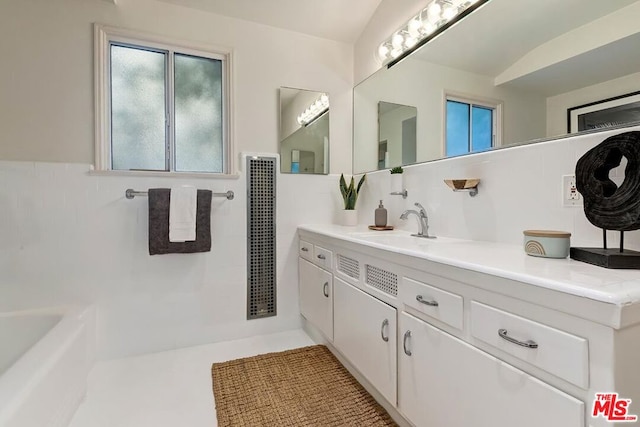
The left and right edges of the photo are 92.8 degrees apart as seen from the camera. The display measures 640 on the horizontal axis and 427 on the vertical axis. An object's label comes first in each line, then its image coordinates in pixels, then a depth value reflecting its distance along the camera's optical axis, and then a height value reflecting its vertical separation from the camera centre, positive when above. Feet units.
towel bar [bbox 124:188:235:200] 6.65 +0.33
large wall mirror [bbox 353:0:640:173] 3.73 +2.07
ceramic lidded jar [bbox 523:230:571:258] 3.43 -0.42
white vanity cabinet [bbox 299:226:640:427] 2.25 -1.26
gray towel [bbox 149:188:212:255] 6.61 -0.46
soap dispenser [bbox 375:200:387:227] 7.20 -0.23
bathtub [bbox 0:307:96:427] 3.57 -2.30
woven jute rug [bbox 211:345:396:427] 4.85 -3.36
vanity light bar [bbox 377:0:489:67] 5.84 +3.87
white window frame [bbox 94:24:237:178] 6.47 +2.97
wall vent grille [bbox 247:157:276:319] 7.84 -0.77
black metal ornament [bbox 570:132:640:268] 2.94 +0.13
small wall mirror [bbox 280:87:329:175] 8.16 +2.11
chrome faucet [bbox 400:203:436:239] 6.05 -0.28
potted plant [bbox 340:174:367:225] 8.26 +0.20
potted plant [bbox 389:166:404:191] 7.01 +0.68
